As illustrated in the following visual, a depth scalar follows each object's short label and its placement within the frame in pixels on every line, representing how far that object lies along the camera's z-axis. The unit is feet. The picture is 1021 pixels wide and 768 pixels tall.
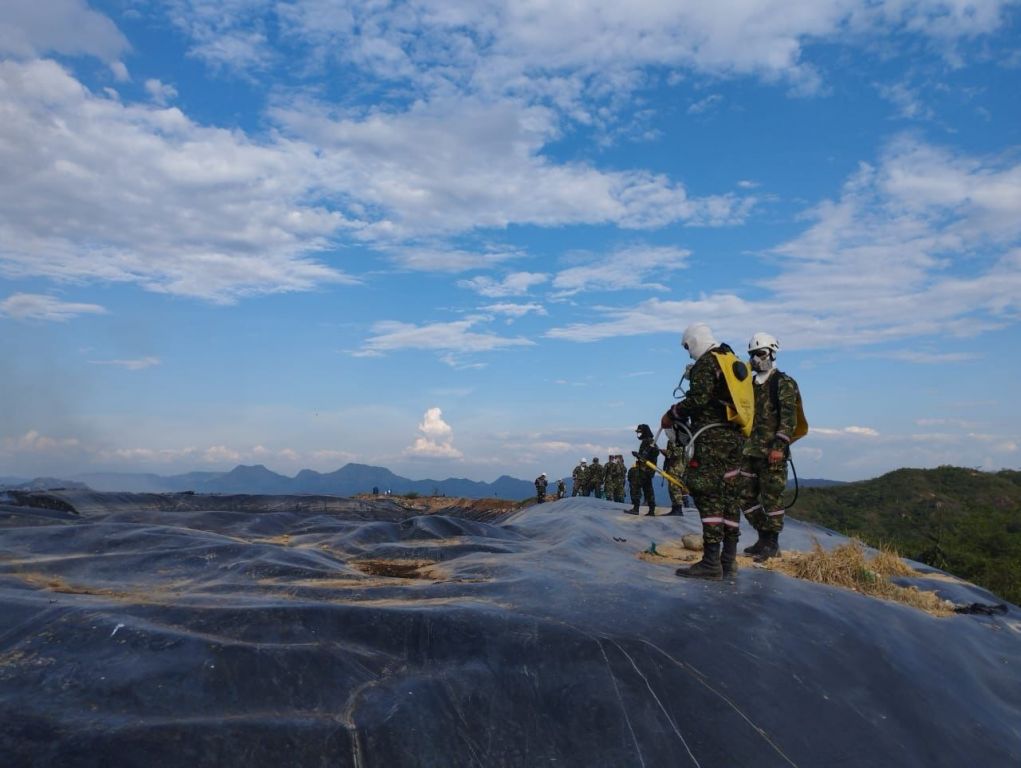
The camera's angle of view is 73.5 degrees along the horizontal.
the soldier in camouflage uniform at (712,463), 18.35
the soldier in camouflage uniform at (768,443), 23.72
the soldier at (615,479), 84.07
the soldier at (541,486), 92.84
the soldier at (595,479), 93.81
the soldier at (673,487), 41.15
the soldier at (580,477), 98.84
